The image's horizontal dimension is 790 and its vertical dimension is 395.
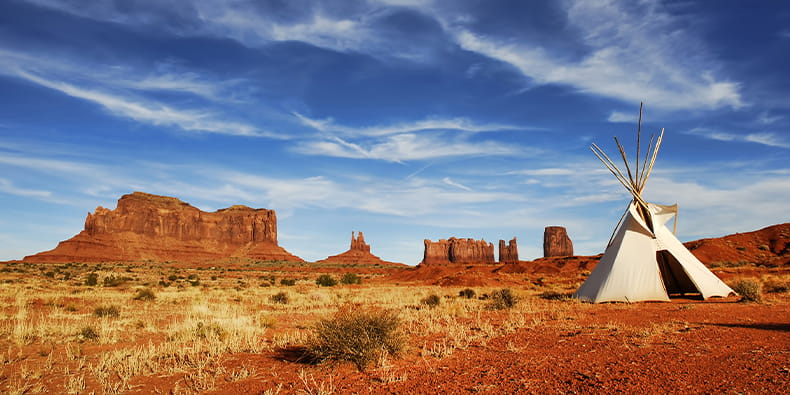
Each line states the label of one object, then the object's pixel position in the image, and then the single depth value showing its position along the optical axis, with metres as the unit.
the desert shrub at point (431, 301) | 16.78
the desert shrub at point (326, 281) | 35.99
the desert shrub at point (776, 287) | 18.89
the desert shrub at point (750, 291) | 15.02
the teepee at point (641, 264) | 16.11
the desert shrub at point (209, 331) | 9.91
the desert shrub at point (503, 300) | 15.25
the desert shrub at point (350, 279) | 39.28
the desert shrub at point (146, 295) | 20.12
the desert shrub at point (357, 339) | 7.10
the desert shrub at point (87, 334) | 10.29
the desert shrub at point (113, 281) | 30.48
